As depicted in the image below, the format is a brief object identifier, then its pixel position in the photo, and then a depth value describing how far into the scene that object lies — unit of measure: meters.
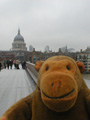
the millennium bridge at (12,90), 3.61
